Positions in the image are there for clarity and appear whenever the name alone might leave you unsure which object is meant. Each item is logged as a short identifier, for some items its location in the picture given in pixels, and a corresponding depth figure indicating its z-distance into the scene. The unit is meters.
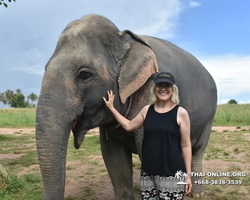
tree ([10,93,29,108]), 64.88
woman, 2.40
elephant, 2.47
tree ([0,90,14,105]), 67.19
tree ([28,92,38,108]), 73.19
